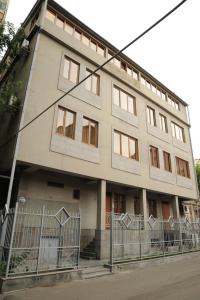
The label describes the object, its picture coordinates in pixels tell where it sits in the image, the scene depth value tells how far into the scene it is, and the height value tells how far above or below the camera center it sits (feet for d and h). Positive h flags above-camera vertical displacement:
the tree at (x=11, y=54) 35.37 +29.02
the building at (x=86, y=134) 36.35 +17.44
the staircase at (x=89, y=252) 37.15 -3.33
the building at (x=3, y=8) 65.98 +60.45
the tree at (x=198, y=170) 111.99 +29.84
